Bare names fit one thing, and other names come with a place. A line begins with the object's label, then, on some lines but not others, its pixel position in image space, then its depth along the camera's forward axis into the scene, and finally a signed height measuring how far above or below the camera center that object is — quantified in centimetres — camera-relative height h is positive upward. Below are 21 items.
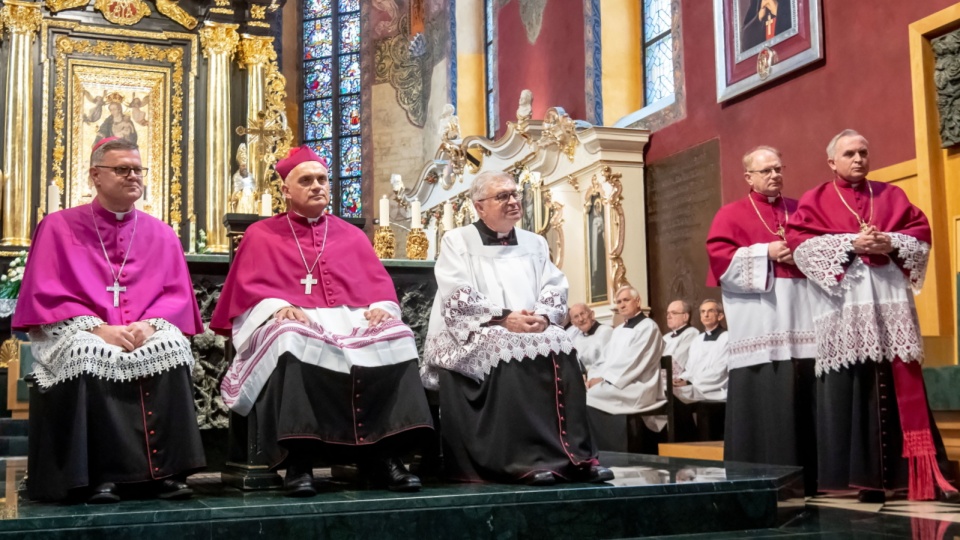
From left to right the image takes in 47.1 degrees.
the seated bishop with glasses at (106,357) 403 +5
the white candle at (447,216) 734 +99
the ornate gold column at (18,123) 1227 +281
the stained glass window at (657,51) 1154 +329
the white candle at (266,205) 755 +111
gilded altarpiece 1273 +314
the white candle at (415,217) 724 +97
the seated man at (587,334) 998 +24
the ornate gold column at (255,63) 1349 +376
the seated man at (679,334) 948 +21
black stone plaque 988 +128
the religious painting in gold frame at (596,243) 1102 +119
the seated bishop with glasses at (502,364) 447 -1
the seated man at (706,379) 838 -17
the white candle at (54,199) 730 +116
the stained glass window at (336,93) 1964 +491
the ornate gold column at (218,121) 1301 +295
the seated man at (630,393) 844 -26
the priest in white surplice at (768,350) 539 +3
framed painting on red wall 830 +252
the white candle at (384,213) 698 +96
